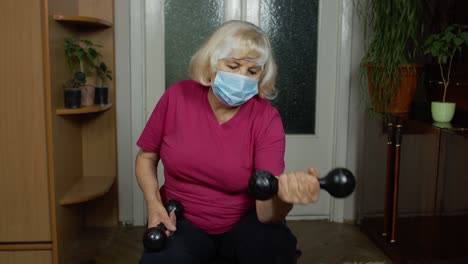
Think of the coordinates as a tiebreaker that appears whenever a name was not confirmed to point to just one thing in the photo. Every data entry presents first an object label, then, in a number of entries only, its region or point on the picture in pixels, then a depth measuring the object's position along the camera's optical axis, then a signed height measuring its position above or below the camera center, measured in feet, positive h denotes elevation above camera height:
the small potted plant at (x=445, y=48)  6.57 +0.40
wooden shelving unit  6.29 -0.85
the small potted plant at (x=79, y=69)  7.30 +0.04
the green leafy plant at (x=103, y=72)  8.26 +0.00
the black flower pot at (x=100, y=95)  8.08 -0.38
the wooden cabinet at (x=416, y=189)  5.82 -1.56
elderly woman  4.32 -0.69
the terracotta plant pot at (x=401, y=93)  7.62 -0.26
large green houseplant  7.15 +0.33
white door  8.77 -0.04
